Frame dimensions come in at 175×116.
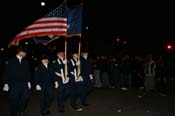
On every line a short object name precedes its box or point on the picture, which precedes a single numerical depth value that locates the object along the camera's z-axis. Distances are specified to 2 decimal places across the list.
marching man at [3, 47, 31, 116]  5.15
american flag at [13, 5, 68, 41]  5.70
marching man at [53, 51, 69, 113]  5.84
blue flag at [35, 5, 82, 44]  6.17
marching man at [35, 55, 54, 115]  5.65
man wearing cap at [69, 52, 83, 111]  6.13
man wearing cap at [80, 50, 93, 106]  6.42
